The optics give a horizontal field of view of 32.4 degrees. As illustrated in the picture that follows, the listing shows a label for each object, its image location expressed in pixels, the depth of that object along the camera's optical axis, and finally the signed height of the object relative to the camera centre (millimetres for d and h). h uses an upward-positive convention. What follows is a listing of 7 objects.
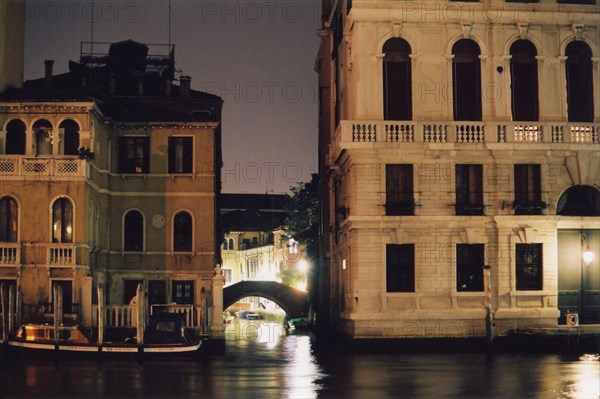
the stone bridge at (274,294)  68188 -1246
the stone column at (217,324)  36594 -1738
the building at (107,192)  38906 +3376
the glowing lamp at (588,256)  34969 +598
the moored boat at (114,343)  32562 -2160
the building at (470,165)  35938 +3857
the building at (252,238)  117250 +4417
